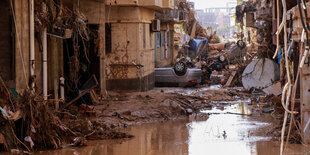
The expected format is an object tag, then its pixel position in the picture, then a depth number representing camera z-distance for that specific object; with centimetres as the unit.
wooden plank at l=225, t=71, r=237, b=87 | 2681
